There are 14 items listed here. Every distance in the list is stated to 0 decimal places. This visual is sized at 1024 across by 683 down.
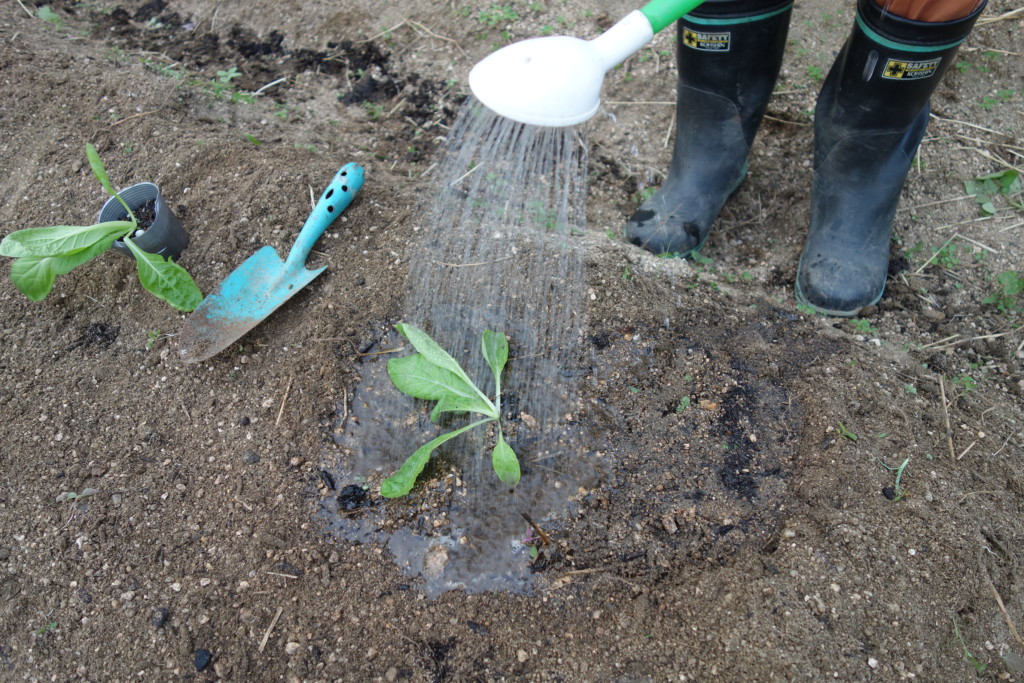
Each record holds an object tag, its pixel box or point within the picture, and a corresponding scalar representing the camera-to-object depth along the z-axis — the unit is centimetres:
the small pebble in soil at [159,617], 125
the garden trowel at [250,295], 157
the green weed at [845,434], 144
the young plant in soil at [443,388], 135
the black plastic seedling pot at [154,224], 161
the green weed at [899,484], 136
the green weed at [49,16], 259
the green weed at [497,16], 252
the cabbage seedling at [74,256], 148
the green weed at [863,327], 175
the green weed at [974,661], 118
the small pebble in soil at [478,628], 127
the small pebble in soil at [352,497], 141
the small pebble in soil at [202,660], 121
